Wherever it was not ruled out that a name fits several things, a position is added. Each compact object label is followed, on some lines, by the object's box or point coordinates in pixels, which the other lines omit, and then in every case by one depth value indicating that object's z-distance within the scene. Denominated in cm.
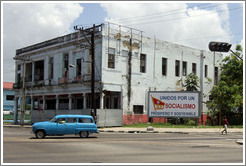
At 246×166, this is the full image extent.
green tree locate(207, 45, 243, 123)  4400
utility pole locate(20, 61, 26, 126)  4588
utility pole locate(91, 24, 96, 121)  3522
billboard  4056
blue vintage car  2298
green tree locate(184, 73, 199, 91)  4659
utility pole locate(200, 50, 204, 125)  4969
